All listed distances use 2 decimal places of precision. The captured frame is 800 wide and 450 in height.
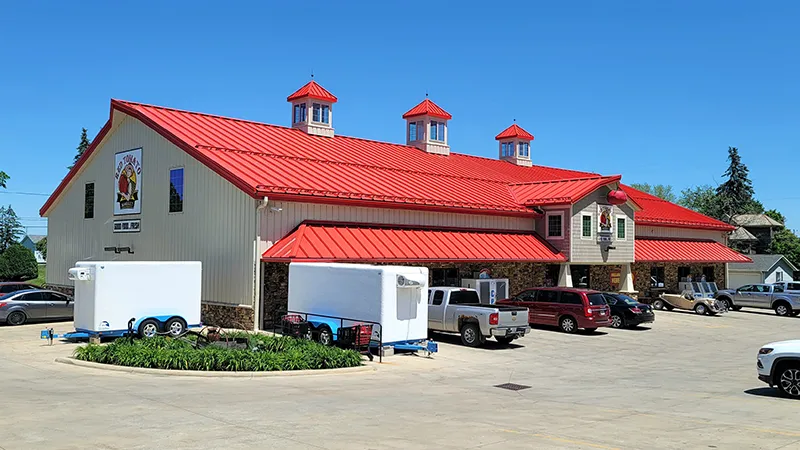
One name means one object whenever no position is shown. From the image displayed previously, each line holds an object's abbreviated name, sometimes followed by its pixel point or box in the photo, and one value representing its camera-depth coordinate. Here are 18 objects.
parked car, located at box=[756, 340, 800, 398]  14.69
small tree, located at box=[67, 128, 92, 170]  85.50
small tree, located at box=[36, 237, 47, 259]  103.96
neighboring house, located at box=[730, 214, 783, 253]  85.94
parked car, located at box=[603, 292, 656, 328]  29.91
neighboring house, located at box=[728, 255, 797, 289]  62.30
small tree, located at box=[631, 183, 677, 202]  110.25
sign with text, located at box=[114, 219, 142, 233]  30.86
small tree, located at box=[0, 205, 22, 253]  91.19
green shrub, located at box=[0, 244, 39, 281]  57.44
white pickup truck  22.61
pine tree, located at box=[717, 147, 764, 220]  98.38
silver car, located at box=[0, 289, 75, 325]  26.83
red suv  26.92
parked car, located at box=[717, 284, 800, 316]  39.56
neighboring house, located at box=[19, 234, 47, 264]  117.84
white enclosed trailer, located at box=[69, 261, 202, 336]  21.55
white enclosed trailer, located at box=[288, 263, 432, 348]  20.34
